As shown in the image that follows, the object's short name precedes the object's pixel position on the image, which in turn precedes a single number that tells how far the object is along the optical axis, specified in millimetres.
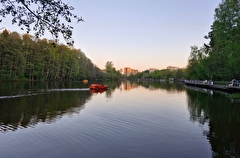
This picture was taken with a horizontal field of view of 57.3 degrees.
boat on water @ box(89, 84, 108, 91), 44750
